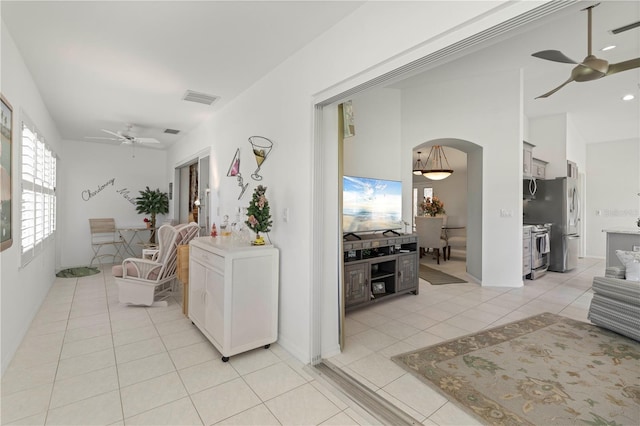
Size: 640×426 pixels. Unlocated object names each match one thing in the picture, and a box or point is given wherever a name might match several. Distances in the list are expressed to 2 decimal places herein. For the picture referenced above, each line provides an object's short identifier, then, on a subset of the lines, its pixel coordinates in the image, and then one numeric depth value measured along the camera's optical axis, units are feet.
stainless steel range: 17.58
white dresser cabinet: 8.46
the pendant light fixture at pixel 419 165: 29.73
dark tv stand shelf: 11.74
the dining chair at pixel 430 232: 22.03
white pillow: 10.19
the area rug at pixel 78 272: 18.42
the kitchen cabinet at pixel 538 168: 19.15
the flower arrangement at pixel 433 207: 25.95
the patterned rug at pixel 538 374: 6.34
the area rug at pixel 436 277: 17.21
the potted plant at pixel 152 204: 23.29
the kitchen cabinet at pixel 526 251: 16.79
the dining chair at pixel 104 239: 21.71
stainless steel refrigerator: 19.31
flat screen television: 12.48
